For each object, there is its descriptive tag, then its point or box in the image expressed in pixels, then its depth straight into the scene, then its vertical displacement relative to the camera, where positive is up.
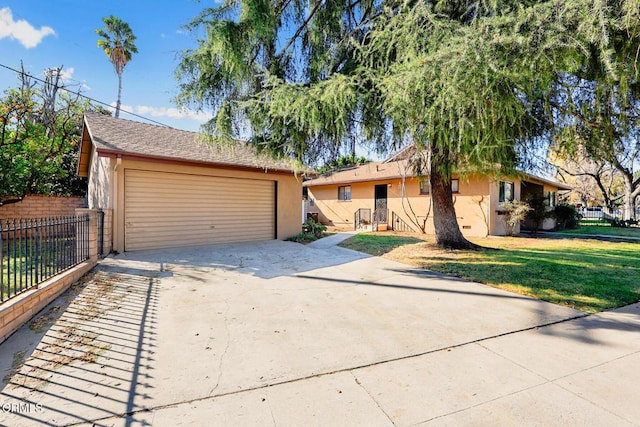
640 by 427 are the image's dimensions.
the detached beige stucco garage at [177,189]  8.42 +0.69
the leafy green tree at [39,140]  10.94 +2.74
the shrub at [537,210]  15.00 +0.12
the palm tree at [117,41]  19.33 +11.16
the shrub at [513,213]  13.27 -0.03
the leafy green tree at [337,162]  7.42 +1.24
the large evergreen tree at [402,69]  3.74 +2.12
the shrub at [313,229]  13.17 -0.79
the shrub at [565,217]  18.22 -0.27
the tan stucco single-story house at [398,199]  14.05 +0.72
